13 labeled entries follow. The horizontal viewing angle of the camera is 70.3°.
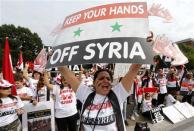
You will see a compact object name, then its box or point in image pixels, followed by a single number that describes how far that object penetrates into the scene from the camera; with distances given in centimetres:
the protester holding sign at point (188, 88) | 542
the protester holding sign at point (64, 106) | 276
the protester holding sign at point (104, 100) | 127
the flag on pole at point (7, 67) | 275
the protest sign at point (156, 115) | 423
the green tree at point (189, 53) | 2327
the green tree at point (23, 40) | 2275
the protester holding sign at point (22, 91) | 276
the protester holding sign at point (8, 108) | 219
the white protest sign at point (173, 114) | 434
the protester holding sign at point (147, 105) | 431
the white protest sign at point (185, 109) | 466
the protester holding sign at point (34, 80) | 294
